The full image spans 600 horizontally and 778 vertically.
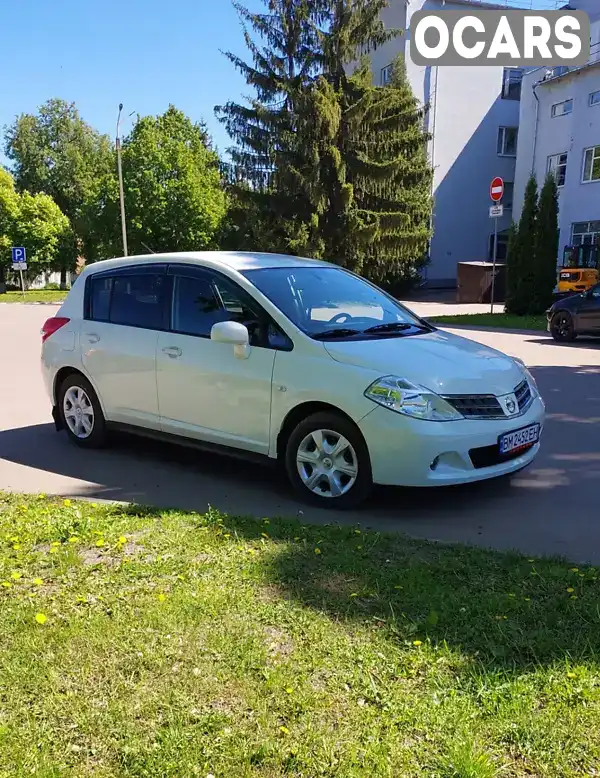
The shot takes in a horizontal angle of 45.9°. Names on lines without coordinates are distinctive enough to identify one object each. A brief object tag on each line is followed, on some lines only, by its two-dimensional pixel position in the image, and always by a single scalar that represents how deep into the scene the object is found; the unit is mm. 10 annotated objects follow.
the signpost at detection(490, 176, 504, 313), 23892
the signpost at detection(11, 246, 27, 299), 36625
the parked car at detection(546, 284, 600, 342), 15289
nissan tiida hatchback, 4770
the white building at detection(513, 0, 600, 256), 31922
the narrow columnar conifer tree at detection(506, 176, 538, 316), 23281
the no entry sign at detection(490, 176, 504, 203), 23938
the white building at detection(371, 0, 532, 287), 41062
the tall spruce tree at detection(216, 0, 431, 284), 30391
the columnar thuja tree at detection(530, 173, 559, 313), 23062
